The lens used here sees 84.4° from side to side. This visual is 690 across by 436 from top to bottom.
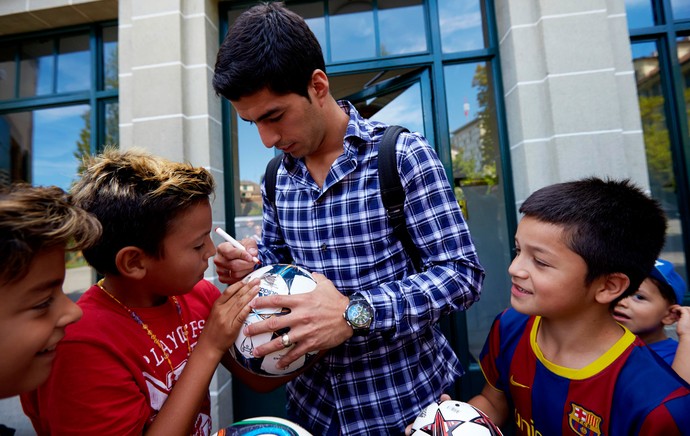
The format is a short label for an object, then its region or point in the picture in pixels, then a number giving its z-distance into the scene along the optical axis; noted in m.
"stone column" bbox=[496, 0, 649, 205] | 2.43
